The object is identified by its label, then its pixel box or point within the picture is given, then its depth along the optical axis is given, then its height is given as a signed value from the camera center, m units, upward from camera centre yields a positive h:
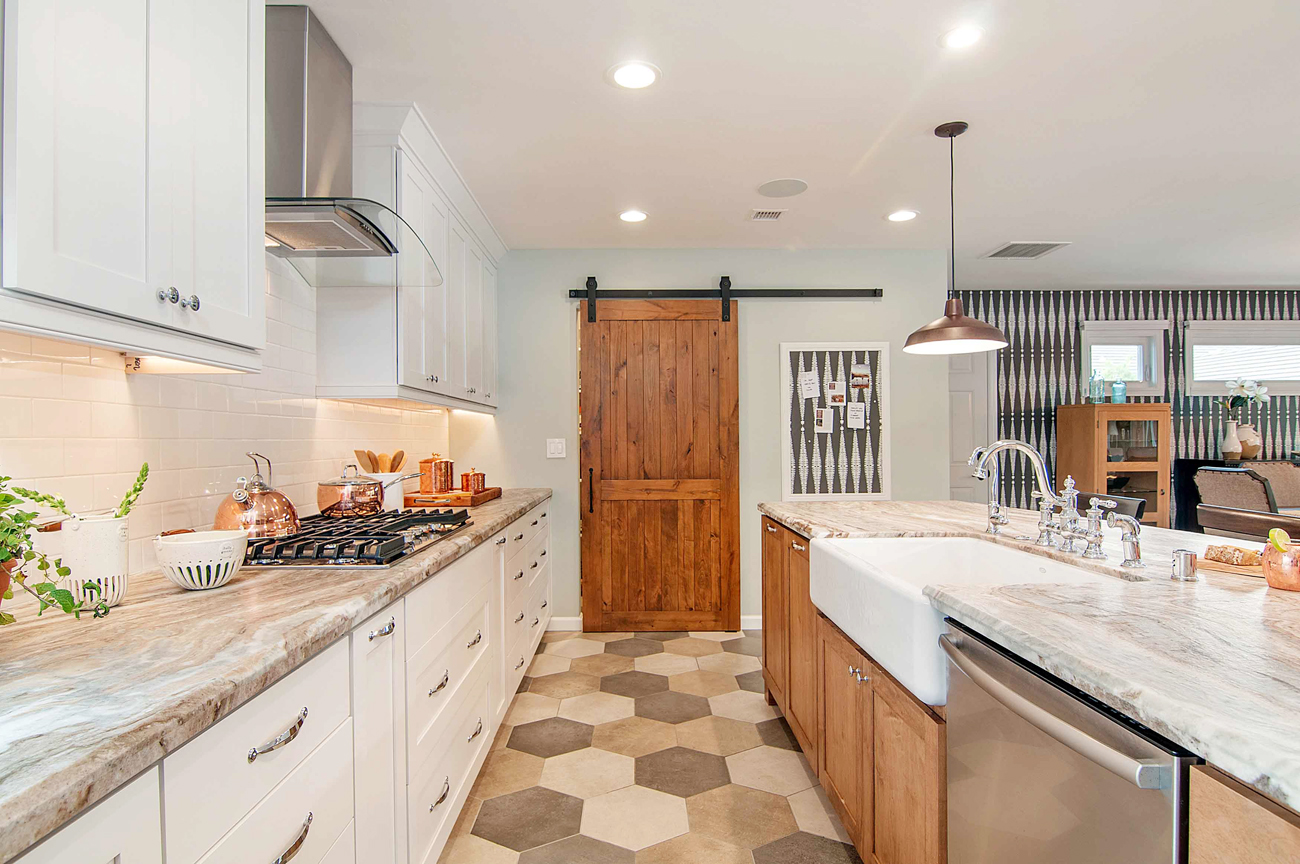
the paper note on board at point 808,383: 4.16 +0.40
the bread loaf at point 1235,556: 1.33 -0.25
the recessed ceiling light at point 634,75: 2.12 +1.26
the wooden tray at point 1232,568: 1.29 -0.27
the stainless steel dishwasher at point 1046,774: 0.74 -0.47
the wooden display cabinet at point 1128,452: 4.93 -0.09
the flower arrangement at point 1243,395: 5.43 +0.39
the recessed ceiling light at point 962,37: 1.93 +1.26
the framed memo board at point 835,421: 4.16 +0.15
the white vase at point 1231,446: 5.34 -0.05
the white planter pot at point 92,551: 1.06 -0.18
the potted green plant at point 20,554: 0.87 -0.15
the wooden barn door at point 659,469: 4.04 -0.16
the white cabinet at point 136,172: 0.84 +0.45
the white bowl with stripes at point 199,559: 1.25 -0.22
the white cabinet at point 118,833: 0.59 -0.39
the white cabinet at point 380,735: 1.25 -0.61
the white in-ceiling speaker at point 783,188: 3.11 +1.28
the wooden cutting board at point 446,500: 2.91 -0.25
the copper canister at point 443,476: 3.11 -0.15
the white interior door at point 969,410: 5.48 +0.28
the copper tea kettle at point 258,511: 1.72 -0.18
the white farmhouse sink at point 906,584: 1.29 -0.38
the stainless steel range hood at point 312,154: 1.70 +0.88
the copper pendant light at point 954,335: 2.39 +0.41
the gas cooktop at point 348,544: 1.55 -0.25
